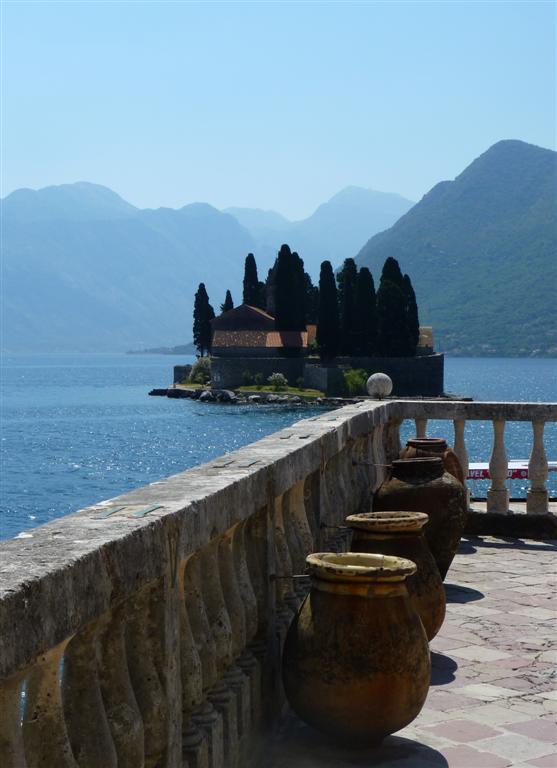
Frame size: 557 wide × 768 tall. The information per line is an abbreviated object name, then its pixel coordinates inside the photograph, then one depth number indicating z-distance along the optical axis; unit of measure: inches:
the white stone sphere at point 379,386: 389.4
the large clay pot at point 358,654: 159.2
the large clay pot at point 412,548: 207.5
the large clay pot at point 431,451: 303.7
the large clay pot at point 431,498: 261.1
